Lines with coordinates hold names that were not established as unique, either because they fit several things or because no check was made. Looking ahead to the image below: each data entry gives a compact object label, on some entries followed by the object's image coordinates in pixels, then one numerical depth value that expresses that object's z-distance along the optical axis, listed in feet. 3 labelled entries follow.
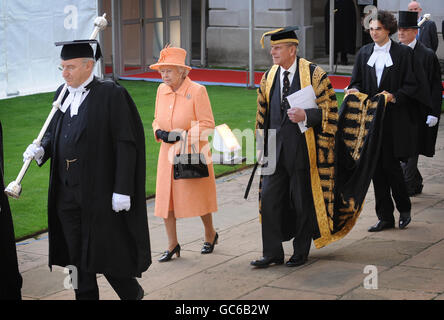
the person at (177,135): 43.57
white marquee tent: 106.52
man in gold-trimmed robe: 41.78
